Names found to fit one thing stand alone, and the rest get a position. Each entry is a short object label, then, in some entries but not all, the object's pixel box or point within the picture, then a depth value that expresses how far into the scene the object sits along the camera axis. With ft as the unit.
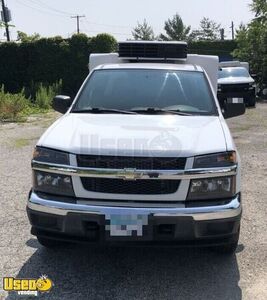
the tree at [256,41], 74.38
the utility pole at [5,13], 121.42
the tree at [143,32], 268.41
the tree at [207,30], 297.33
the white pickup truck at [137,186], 11.73
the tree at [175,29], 259.19
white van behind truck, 59.26
